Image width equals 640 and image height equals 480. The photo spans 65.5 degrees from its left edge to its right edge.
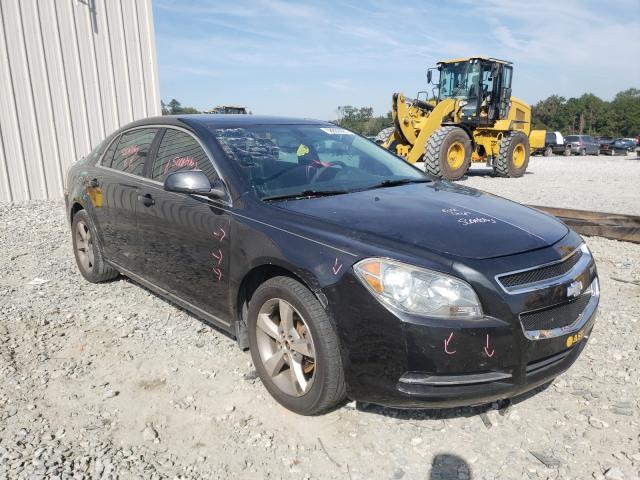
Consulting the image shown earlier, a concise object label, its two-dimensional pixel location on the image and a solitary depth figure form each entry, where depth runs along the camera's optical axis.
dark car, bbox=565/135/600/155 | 33.78
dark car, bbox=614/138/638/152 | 35.53
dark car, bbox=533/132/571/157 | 32.03
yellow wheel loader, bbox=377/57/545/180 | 12.95
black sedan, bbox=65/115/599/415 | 2.18
